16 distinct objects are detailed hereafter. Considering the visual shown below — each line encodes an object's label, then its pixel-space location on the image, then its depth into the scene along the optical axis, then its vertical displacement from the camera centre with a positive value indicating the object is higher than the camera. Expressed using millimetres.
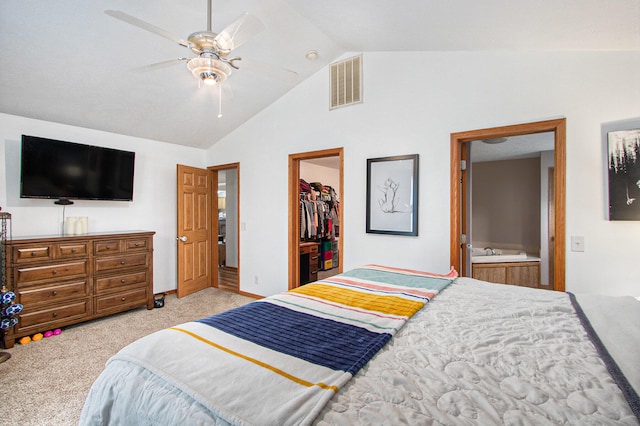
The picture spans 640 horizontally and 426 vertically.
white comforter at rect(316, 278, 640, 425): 670 -455
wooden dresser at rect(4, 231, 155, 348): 2699 -648
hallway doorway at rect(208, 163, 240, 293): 4770 -382
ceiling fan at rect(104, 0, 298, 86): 1758 +1069
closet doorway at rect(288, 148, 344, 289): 3656 +50
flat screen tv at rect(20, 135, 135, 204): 2926 +482
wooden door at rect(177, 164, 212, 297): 4156 -222
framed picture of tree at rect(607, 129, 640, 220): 2002 +289
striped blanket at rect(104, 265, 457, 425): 704 -437
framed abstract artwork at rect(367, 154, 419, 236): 2855 +205
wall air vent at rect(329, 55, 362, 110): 3215 +1502
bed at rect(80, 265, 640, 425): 686 -448
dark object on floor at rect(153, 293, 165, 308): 3738 -1120
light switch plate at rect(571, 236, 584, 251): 2205 -212
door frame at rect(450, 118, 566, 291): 2252 +295
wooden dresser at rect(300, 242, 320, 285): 4625 -764
